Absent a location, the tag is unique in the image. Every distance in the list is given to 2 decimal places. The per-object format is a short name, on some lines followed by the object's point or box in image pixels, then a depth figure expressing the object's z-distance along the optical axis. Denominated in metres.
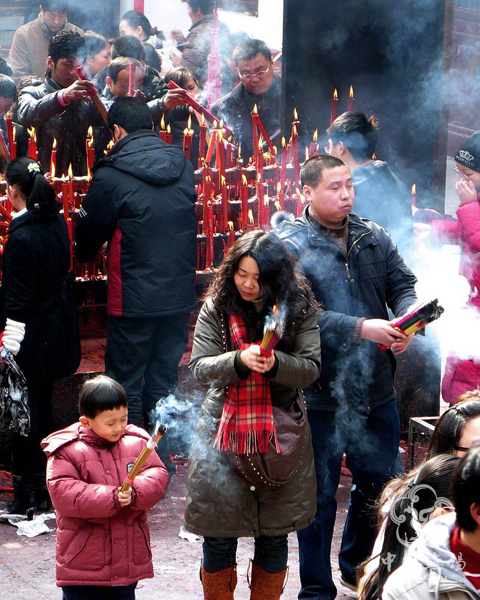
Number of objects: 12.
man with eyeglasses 14.31
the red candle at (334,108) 11.97
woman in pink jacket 9.28
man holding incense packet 7.67
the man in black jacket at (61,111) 11.92
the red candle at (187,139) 11.45
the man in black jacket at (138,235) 9.45
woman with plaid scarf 6.78
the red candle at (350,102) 12.41
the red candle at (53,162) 10.72
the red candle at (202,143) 11.90
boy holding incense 6.57
